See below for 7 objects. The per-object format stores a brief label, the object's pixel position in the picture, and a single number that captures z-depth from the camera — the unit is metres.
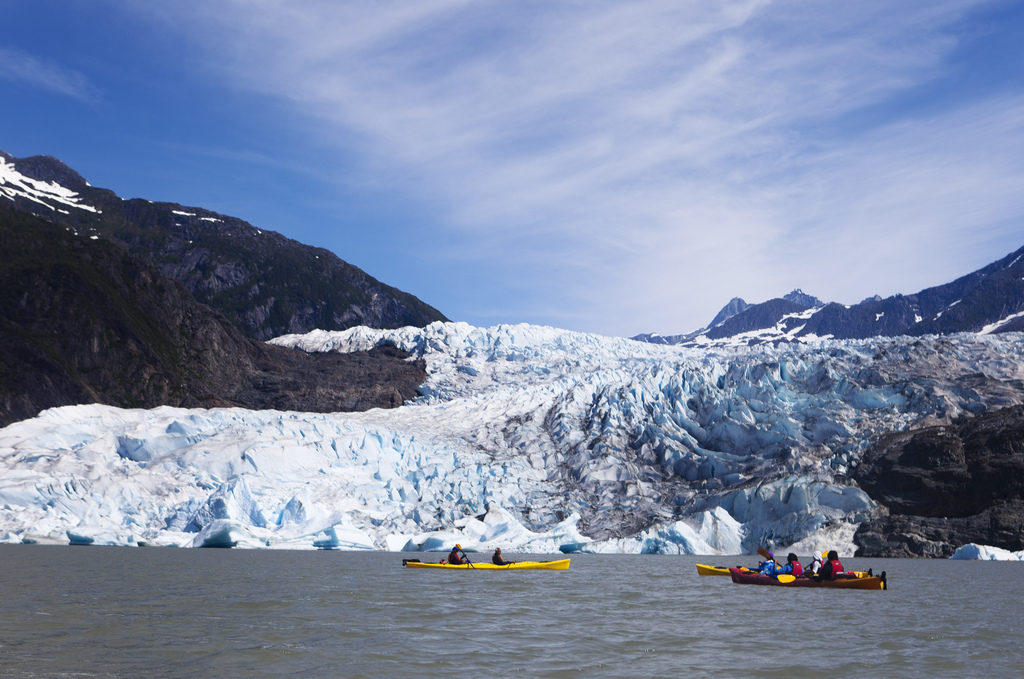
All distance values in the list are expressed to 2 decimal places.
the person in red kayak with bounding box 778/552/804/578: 30.05
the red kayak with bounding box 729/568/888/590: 27.55
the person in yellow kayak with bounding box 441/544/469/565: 38.12
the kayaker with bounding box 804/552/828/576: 29.53
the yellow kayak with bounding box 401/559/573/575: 36.81
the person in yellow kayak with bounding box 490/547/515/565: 37.56
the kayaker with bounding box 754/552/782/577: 29.97
